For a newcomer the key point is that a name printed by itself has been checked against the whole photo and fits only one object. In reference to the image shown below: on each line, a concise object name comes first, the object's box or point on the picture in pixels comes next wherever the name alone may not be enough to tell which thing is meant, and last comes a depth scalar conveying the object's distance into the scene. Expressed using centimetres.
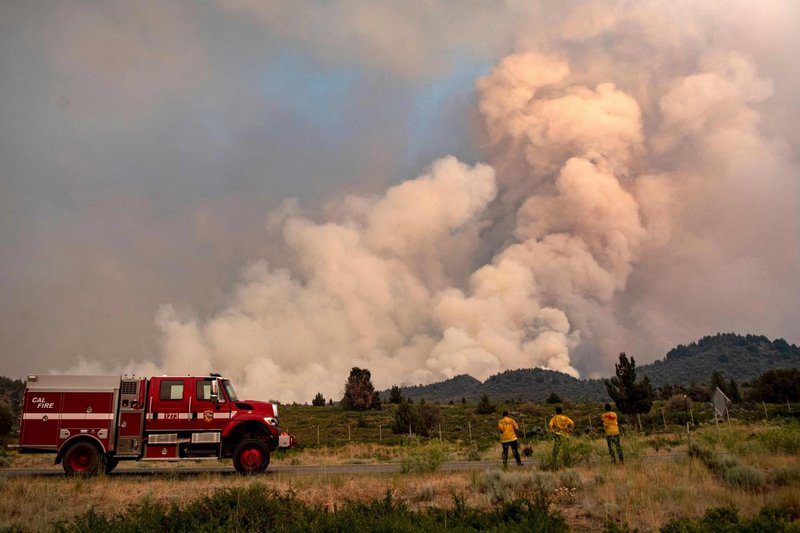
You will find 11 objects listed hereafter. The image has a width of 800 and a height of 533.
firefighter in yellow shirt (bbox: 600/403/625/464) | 1801
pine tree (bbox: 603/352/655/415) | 5291
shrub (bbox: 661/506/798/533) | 928
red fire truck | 1845
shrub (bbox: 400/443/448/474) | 1844
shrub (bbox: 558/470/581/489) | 1359
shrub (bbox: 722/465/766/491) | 1270
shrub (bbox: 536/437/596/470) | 1737
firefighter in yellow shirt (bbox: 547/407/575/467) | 1778
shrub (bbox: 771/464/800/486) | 1245
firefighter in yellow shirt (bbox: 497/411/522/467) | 1881
